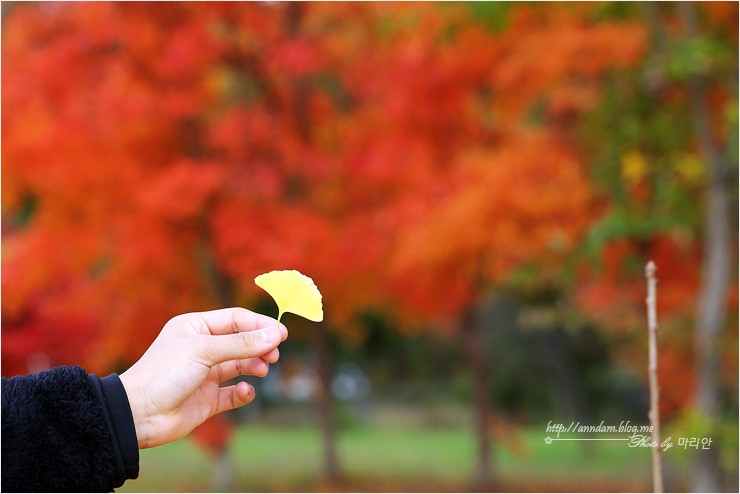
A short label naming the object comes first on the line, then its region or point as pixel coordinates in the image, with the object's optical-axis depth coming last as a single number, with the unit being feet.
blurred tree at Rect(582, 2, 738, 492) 17.03
